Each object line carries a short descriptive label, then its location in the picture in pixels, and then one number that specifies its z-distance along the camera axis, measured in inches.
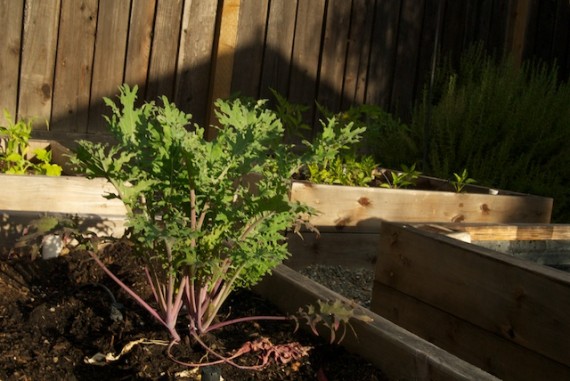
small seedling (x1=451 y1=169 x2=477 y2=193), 169.7
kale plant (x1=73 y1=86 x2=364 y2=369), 69.9
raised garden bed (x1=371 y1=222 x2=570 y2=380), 93.6
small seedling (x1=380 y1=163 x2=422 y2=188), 173.6
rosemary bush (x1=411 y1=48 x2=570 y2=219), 200.8
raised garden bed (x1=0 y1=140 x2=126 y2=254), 120.0
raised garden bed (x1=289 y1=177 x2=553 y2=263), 152.1
